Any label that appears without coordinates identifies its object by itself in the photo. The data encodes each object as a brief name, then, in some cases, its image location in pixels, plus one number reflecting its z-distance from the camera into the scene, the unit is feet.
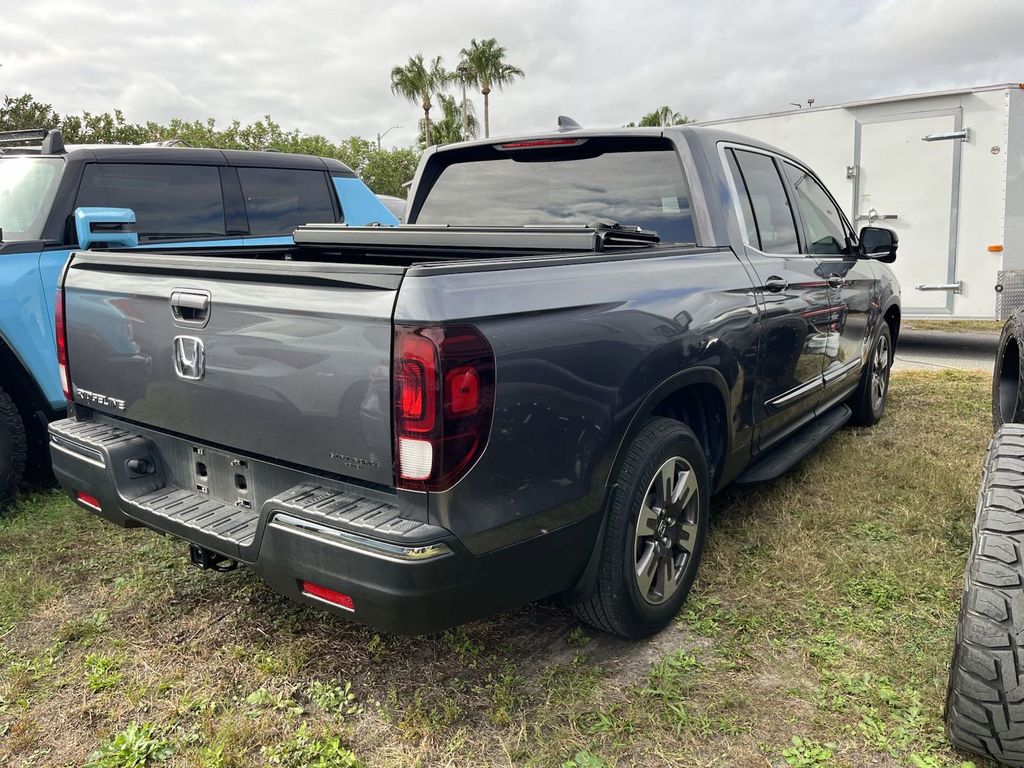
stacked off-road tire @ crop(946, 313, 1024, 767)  6.70
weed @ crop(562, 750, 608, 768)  7.36
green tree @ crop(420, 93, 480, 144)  134.92
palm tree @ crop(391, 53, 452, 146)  136.46
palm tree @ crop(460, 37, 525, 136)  136.26
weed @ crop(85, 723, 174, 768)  7.52
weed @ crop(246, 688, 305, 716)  8.18
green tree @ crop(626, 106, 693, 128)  179.79
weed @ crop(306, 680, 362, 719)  8.20
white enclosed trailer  26.66
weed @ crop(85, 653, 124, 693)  8.70
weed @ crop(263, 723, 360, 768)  7.41
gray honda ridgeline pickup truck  6.69
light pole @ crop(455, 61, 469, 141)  136.13
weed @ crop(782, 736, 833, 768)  7.32
